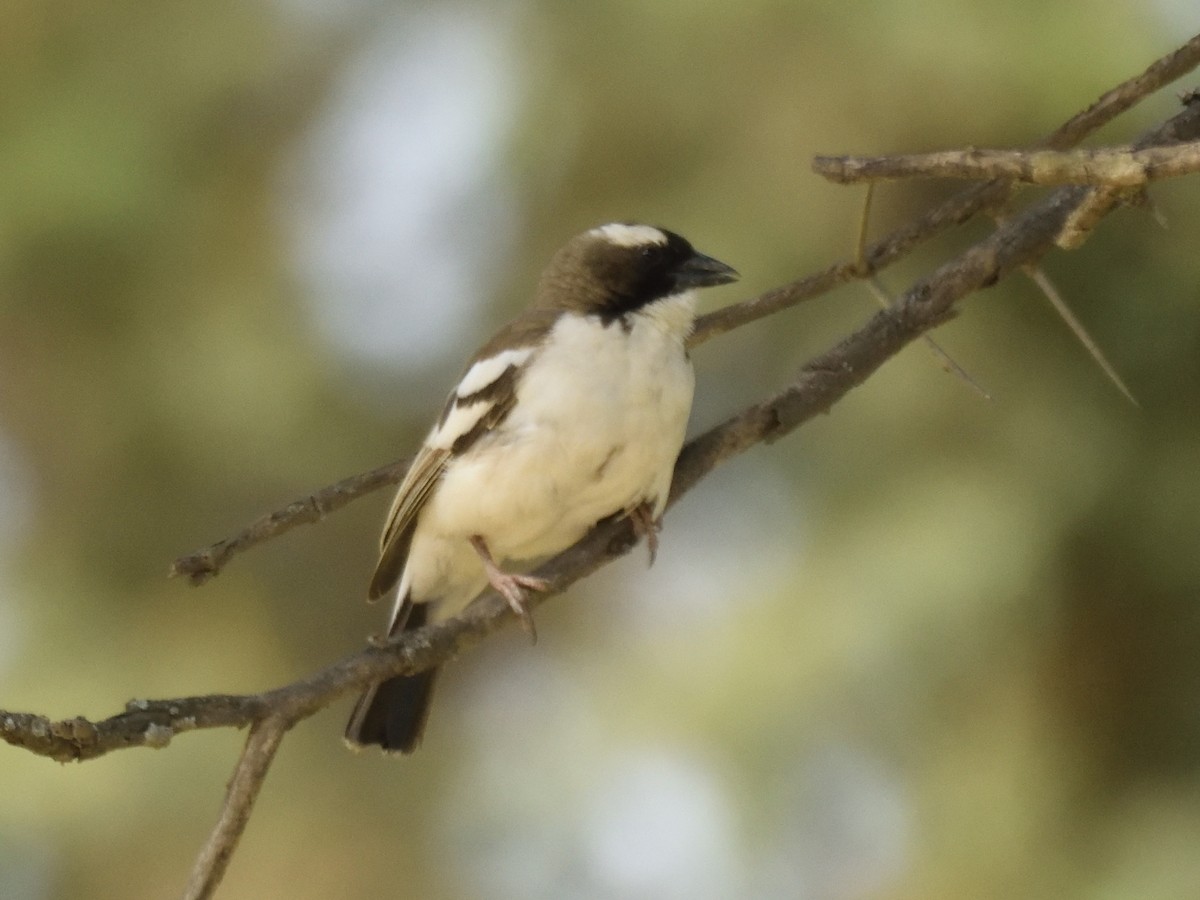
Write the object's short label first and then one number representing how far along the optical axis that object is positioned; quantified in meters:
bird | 6.38
